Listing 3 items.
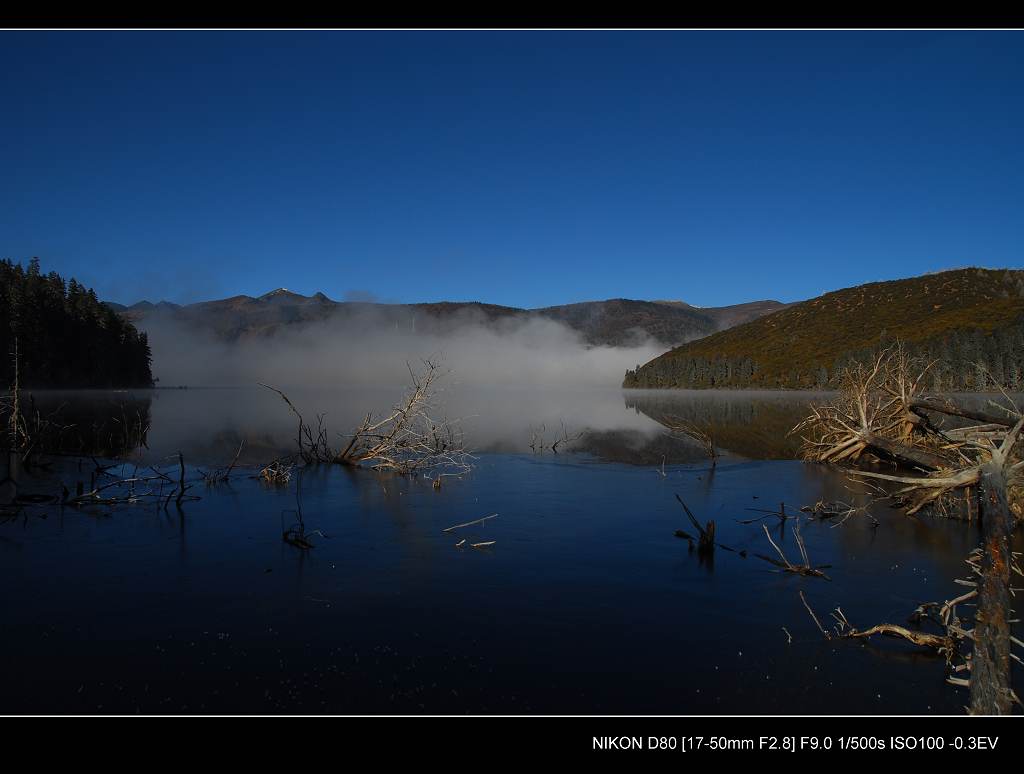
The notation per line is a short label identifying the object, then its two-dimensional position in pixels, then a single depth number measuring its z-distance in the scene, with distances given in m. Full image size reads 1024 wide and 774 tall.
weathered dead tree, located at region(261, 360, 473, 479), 21.92
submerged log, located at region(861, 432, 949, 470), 16.47
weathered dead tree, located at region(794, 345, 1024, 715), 5.20
